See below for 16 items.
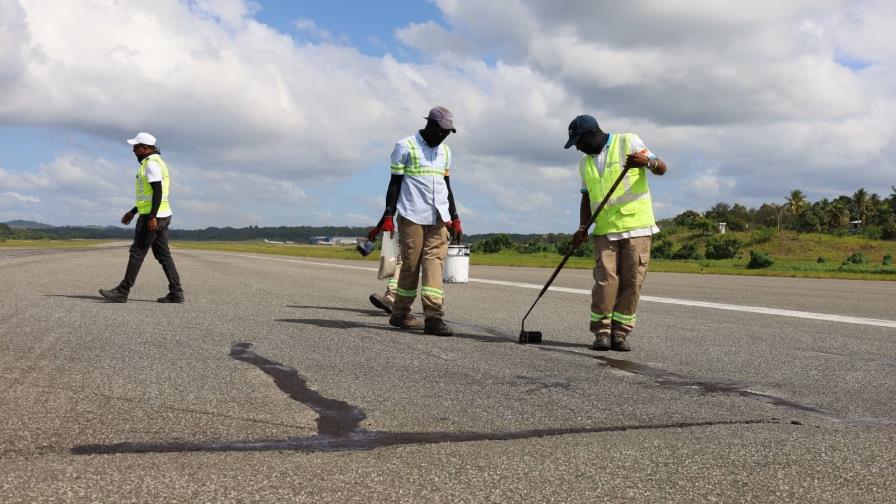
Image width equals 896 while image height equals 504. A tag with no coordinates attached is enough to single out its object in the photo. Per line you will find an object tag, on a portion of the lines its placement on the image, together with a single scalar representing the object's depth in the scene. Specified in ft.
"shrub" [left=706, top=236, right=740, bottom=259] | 190.70
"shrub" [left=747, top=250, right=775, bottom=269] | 121.60
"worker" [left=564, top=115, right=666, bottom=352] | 19.61
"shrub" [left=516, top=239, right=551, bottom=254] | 242.37
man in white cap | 30.07
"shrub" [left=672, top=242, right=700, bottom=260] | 205.67
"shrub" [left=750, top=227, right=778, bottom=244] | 218.93
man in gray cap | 22.74
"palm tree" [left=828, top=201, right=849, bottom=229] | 321.52
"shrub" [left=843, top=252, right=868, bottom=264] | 147.60
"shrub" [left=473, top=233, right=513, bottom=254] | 250.57
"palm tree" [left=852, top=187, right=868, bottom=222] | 334.44
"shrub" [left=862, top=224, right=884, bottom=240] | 215.92
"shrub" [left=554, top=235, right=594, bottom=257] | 192.03
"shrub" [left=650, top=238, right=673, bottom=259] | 216.90
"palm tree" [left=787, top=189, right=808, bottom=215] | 343.67
